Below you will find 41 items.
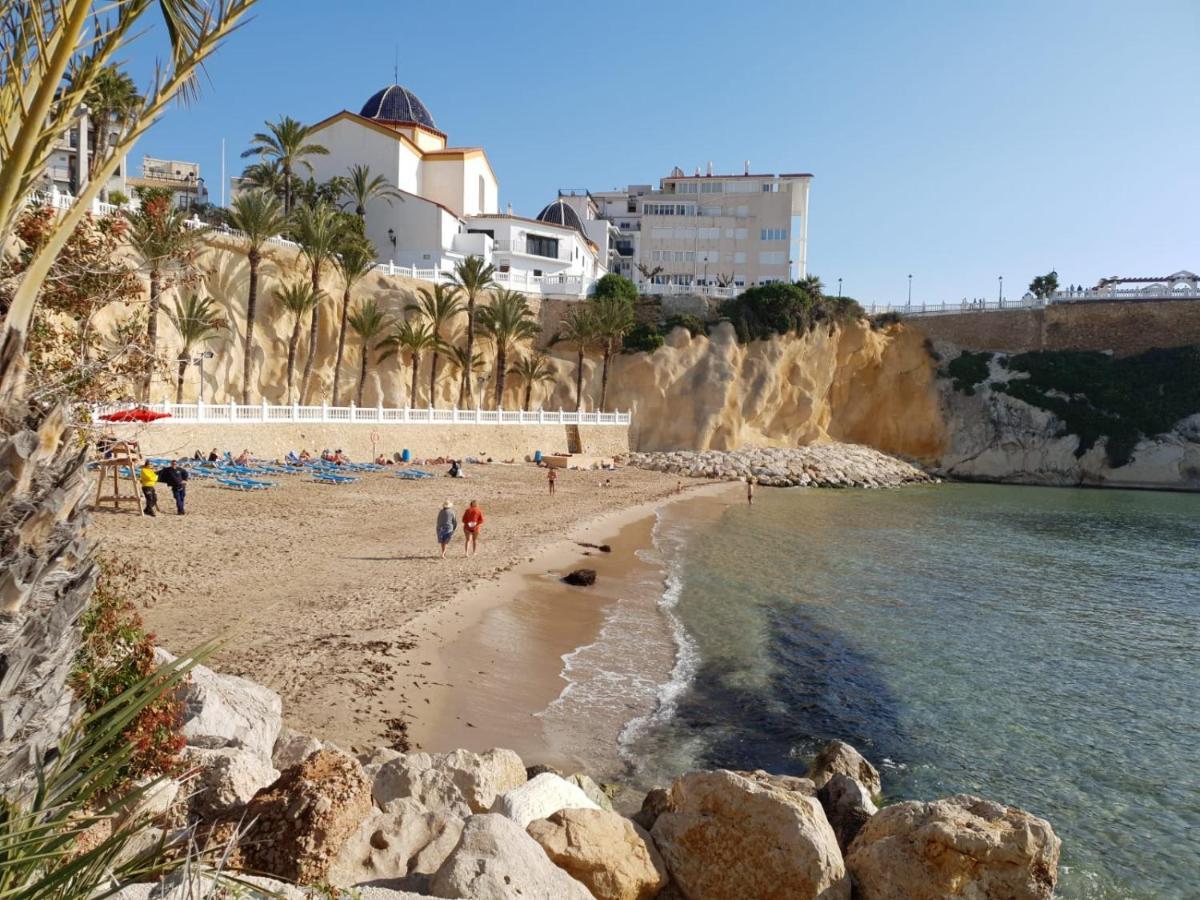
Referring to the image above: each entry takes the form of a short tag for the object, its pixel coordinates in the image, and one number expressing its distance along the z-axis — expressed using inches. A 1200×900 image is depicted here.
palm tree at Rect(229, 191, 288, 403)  1446.9
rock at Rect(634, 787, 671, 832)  291.7
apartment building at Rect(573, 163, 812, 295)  3026.6
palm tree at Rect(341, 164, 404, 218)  2127.2
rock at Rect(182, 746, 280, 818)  210.1
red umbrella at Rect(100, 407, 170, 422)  614.0
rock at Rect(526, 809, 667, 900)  225.1
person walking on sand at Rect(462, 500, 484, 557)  730.2
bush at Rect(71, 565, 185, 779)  196.4
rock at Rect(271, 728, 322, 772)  278.1
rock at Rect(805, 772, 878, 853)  295.9
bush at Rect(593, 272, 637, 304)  2259.2
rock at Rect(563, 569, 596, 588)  700.7
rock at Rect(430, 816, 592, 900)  183.8
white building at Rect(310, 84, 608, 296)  2250.2
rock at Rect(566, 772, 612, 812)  293.6
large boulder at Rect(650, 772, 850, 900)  237.6
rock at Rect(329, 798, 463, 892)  198.4
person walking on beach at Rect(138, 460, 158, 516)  741.3
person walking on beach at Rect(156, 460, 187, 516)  753.0
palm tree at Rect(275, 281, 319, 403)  1557.6
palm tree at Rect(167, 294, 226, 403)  1242.7
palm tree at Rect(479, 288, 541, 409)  1908.2
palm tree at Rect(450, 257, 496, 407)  1829.5
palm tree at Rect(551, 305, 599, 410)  2048.5
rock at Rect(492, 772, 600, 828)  246.4
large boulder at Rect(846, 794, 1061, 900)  228.2
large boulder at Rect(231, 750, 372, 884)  186.5
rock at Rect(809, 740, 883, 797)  358.0
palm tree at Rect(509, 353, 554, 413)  2092.8
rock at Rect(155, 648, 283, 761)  261.7
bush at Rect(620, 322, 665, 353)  2284.7
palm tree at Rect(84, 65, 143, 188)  1275.8
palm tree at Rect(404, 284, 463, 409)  1835.6
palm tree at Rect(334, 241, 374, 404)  1659.7
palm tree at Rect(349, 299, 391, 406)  1747.0
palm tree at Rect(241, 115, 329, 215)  1820.6
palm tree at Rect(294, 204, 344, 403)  1535.4
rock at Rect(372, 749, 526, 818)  257.3
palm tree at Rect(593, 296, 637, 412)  2057.1
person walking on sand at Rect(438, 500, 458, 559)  702.5
